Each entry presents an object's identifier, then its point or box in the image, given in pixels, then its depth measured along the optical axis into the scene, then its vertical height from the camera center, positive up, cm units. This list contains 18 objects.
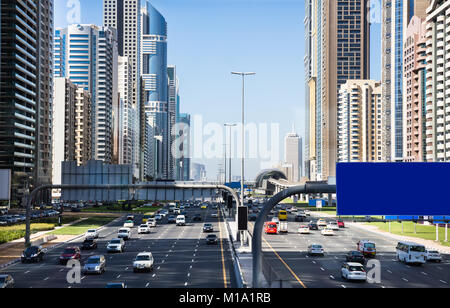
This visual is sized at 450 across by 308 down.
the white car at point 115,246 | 5759 -789
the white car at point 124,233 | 7301 -841
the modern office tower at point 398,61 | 18362 +3603
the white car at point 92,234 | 7188 -840
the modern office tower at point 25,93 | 15325 +2128
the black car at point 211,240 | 6408 -803
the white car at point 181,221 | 9800 -909
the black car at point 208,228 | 8131 -853
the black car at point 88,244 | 6119 -819
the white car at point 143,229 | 8319 -894
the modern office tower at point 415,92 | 16062 +2207
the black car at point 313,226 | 9569 -964
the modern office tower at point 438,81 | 13988 +2190
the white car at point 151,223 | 9300 -895
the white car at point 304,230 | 8406 -902
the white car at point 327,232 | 8188 -905
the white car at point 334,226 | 9197 -923
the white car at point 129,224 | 9219 -905
